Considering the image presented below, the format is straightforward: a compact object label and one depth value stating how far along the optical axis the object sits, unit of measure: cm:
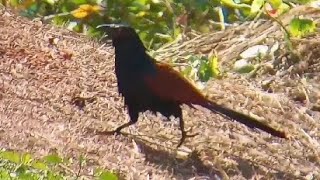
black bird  903
